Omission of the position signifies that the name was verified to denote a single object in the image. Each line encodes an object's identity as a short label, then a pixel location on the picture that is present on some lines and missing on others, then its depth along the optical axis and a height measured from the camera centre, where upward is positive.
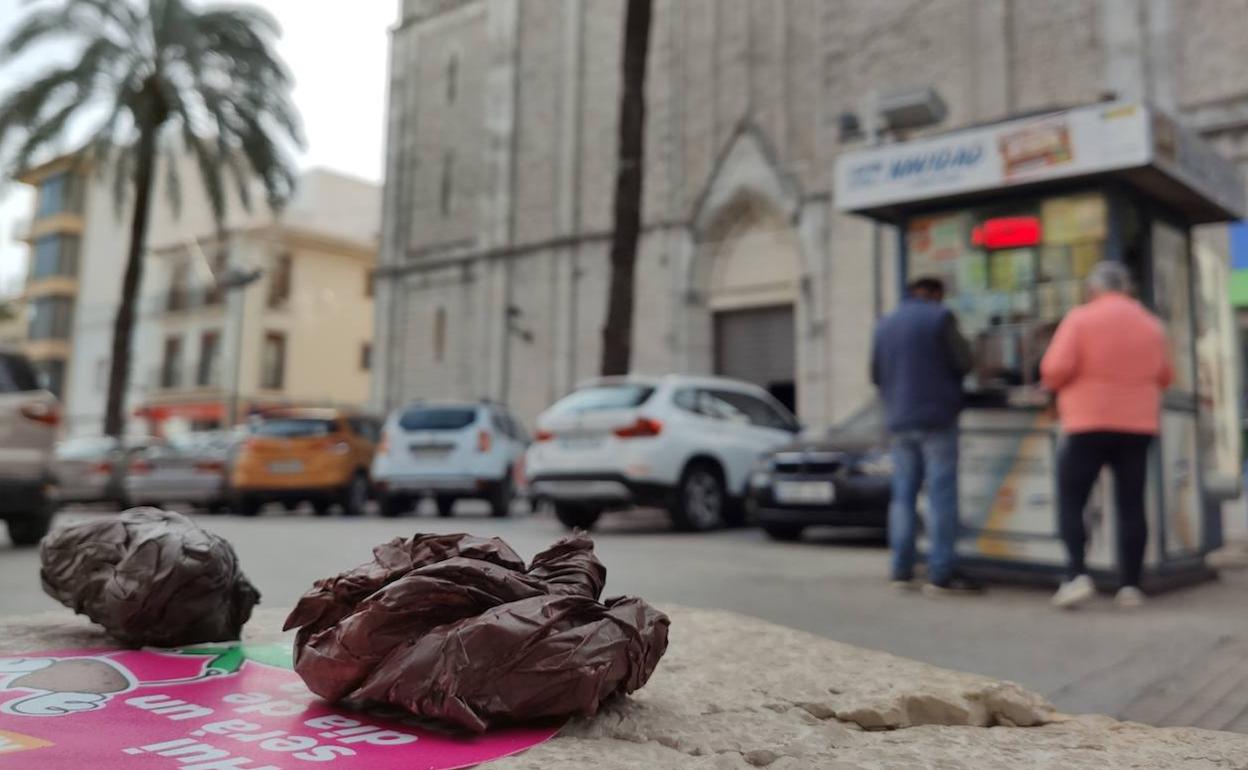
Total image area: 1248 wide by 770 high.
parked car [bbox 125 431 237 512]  15.07 -0.08
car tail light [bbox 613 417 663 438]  10.41 +0.51
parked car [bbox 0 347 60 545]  8.10 +0.21
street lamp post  30.36 +5.61
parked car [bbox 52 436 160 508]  16.42 -0.13
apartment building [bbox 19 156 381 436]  41.28 +7.02
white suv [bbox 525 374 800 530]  10.39 +0.31
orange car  14.16 +0.12
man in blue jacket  6.27 +0.41
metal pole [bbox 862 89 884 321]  11.11 +3.90
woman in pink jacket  5.81 +0.46
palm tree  19.17 +7.11
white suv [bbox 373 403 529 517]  13.25 +0.24
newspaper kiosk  6.52 +1.55
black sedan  9.34 -0.01
